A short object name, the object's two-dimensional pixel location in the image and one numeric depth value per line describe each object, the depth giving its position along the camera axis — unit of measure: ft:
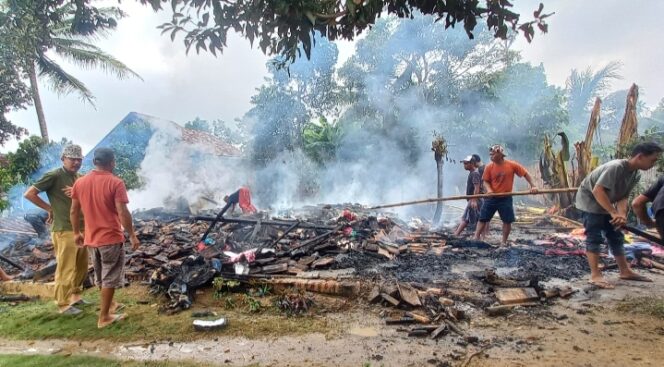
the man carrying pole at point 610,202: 14.39
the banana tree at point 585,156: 35.42
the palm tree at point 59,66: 54.19
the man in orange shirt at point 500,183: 23.09
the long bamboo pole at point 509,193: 20.70
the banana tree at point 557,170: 35.33
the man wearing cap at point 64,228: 15.23
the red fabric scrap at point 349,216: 29.91
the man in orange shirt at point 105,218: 13.50
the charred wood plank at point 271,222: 24.21
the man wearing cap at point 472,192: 27.91
